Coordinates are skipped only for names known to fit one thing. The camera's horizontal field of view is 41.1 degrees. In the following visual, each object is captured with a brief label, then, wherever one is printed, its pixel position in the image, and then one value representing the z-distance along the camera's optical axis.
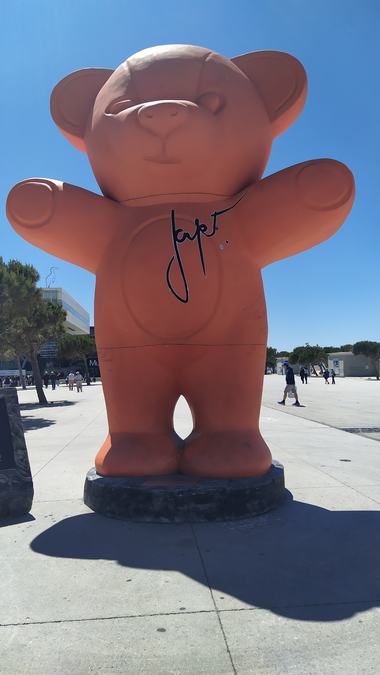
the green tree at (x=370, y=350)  42.19
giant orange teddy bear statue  3.64
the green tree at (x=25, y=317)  11.16
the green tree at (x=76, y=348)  42.59
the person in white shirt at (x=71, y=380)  27.83
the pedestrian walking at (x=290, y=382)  14.35
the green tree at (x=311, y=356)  52.09
